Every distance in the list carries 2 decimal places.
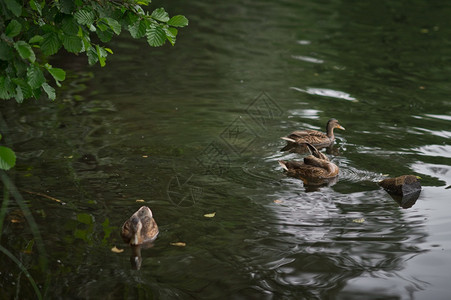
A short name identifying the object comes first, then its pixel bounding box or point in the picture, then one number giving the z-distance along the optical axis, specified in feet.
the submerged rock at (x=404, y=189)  29.81
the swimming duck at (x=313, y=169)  32.14
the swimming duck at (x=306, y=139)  36.52
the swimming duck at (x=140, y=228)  24.52
